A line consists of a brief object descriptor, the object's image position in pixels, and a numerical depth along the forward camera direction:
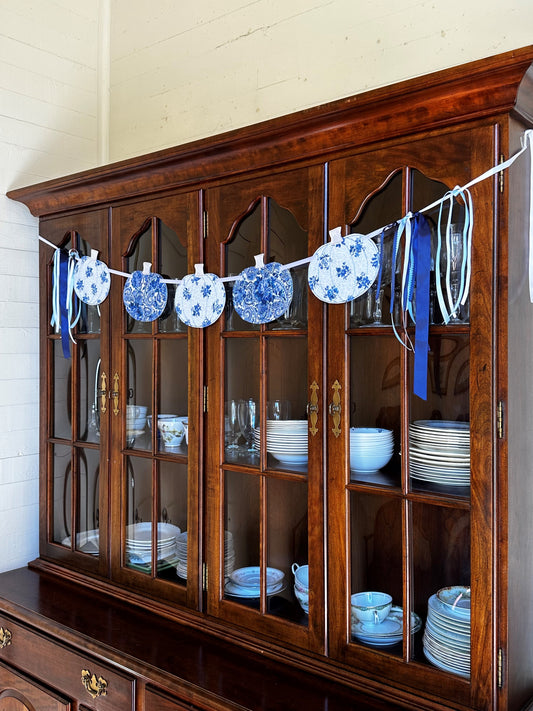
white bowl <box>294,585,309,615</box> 1.45
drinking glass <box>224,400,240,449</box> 1.59
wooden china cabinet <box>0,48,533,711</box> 1.18
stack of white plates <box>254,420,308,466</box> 1.47
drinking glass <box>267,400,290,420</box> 1.49
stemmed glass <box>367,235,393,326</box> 1.33
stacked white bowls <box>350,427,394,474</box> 1.34
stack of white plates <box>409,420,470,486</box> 1.22
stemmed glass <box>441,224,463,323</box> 1.23
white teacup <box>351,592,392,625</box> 1.33
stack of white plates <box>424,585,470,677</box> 1.21
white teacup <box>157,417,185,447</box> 1.74
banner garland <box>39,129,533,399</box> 1.22
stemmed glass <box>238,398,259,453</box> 1.55
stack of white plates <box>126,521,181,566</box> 1.74
